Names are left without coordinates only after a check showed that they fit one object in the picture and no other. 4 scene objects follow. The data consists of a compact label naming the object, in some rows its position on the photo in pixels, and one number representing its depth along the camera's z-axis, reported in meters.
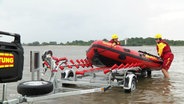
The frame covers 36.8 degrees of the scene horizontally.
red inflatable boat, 8.41
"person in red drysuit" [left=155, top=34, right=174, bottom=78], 10.36
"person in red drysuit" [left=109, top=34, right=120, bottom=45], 10.02
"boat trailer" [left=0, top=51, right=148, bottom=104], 3.40
